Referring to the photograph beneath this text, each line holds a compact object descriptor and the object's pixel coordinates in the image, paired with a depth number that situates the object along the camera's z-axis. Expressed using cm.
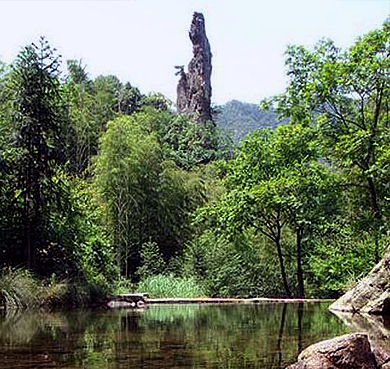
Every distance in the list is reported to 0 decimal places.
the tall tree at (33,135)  1961
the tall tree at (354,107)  2112
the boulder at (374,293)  1468
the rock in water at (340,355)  647
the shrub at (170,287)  2328
